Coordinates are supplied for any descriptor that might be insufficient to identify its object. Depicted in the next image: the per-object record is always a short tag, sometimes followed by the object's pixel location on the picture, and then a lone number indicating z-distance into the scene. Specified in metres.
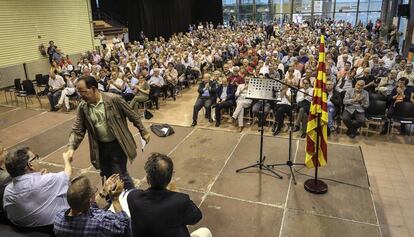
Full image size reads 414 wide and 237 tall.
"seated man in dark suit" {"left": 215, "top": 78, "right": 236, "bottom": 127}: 7.13
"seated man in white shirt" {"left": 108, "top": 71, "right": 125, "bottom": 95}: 8.24
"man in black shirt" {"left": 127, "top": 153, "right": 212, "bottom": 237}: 2.03
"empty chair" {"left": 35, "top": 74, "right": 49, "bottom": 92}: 9.92
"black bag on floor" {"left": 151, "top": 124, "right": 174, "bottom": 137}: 6.52
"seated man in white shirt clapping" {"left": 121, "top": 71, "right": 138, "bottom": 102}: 8.00
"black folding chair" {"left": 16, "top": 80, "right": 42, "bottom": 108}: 9.11
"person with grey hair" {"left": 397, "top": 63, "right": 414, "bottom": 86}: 7.12
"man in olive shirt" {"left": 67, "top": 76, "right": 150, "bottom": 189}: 3.20
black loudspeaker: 13.21
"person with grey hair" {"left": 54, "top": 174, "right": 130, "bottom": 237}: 2.12
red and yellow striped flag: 3.95
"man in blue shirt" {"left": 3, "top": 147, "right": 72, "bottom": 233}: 2.58
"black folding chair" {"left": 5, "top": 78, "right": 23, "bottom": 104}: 9.36
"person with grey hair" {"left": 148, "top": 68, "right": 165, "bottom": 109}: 8.45
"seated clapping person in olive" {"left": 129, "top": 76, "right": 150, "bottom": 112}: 7.80
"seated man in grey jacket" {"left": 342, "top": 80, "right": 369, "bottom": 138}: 6.18
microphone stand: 4.75
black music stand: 4.53
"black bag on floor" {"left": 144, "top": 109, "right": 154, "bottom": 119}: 7.71
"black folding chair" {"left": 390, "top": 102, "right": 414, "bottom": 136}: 5.98
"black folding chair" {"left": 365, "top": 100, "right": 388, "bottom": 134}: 6.20
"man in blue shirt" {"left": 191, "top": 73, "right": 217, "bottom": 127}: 7.29
